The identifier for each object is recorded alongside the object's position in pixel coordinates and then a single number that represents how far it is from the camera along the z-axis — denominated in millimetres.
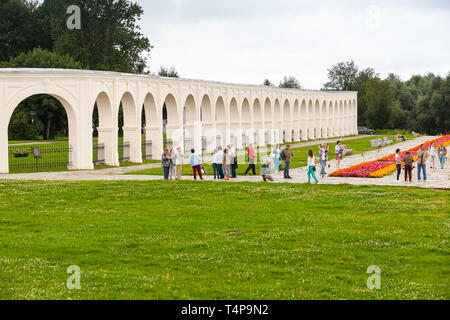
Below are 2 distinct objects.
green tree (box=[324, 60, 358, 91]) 106812
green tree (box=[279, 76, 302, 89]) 108688
